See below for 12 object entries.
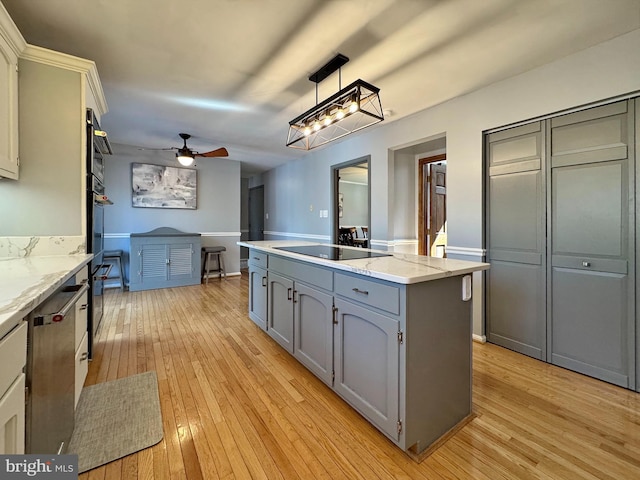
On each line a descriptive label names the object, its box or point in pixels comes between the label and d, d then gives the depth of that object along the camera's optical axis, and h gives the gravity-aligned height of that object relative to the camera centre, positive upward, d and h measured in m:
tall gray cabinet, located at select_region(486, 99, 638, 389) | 2.01 +0.00
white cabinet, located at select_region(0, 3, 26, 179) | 1.66 +0.89
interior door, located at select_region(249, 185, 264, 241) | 7.45 +0.73
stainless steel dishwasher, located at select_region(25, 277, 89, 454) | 0.93 -0.51
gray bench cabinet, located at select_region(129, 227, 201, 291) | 4.70 -0.33
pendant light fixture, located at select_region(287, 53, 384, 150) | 1.98 +1.02
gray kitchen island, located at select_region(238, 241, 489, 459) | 1.37 -0.54
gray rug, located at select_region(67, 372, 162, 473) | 1.42 -1.04
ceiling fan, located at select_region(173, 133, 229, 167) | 4.05 +1.22
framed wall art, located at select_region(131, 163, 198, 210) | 5.08 +0.99
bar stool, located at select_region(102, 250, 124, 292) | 4.76 -0.40
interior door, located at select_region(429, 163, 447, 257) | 4.32 +0.50
